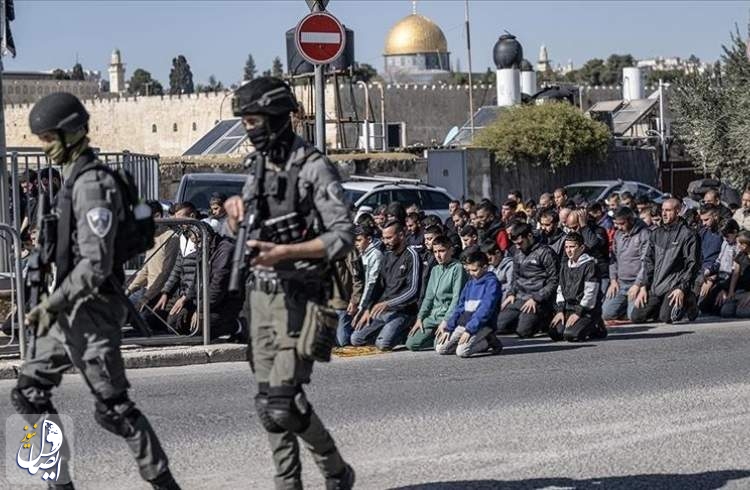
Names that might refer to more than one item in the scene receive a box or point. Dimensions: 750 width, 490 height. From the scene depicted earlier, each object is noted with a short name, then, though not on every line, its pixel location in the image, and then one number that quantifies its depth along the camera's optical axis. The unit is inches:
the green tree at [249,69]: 7239.2
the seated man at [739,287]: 634.2
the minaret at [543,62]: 5536.4
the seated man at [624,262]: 646.5
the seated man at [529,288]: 567.5
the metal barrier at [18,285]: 459.2
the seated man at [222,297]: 506.3
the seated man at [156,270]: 511.2
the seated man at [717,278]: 653.3
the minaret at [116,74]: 5442.4
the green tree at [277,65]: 6443.9
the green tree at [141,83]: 5677.2
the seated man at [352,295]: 565.6
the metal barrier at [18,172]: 514.3
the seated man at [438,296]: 533.6
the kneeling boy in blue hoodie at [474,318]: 502.9
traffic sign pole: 539.8
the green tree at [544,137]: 1467.8
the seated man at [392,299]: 546.9
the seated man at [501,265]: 583.8
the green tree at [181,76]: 5502.0
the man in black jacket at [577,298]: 546.9
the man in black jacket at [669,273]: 614.9
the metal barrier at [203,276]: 492.7
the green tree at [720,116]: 1007.6
